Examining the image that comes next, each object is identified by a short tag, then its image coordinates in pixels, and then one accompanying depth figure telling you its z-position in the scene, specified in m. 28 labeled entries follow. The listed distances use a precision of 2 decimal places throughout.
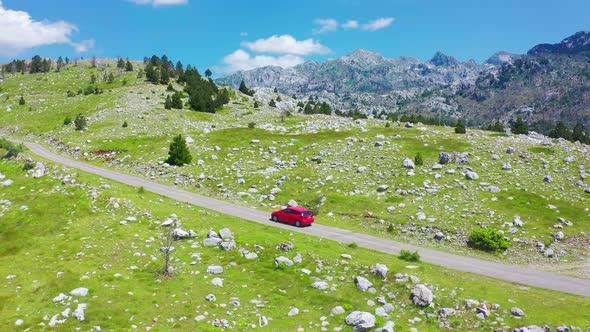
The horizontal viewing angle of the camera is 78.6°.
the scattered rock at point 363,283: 19.42
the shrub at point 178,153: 49.41
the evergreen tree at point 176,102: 82.62
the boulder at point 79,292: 18.05
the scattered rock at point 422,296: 17.92
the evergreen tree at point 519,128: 72.38
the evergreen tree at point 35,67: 126.06
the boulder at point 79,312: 16.14
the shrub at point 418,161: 45.26
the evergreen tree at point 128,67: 124.00
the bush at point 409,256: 24.59
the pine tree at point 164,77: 107.06
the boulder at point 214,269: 21.17
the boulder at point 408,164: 44.66
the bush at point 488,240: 28.95
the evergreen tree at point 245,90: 133.25
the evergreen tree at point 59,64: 129.38
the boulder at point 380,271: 20.30
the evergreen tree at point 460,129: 62.03
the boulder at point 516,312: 16.84
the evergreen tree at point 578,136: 78.65
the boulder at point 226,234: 25.71
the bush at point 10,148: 45.62
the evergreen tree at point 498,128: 79.73
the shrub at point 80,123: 66.75
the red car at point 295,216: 32.91
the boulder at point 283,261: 22.08
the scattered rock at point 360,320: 16.14
